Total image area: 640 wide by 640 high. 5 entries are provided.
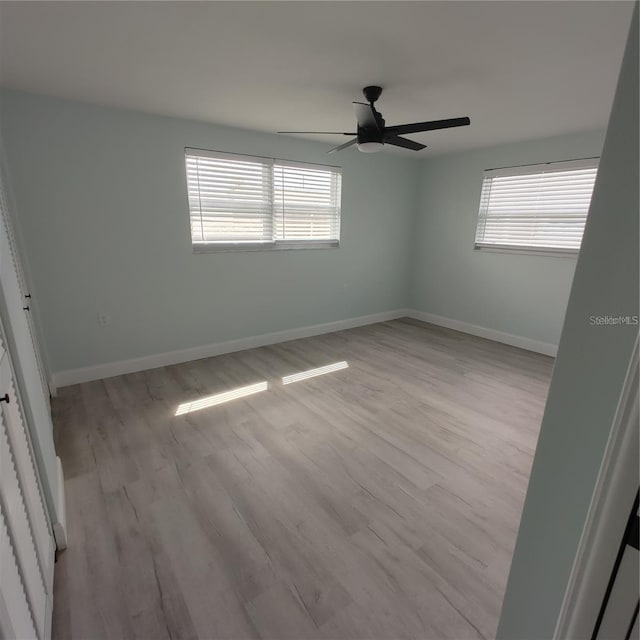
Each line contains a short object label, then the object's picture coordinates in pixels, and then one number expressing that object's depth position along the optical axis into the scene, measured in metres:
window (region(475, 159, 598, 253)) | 3.62
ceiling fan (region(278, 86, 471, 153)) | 2.21
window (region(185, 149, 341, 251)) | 3.41
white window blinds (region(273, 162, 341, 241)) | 3.89
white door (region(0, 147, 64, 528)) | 1.26
